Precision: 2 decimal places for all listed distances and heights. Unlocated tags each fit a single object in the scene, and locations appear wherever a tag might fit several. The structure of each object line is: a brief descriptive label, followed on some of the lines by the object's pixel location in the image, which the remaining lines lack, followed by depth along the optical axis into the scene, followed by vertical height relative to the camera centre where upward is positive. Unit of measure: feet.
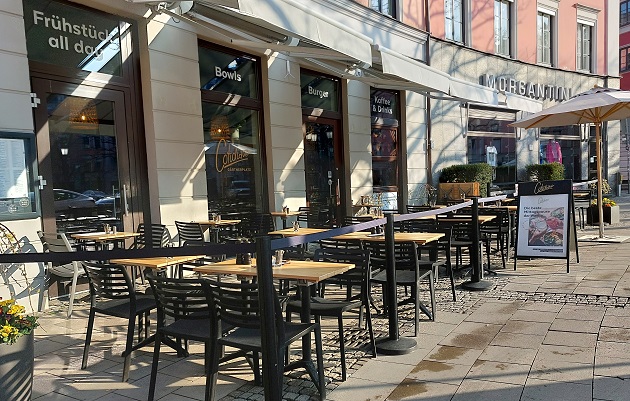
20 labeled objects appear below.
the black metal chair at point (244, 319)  9.46 -2.65
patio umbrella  24.63 +3.11
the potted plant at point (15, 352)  9.07 -3.00
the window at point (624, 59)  101.06 +22.29
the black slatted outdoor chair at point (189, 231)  21.09 -2.02
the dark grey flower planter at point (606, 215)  37.09 -3.60
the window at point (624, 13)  103.43 +32.44
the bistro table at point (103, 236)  18.43 -1.82
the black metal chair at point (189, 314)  9.91 -2.73
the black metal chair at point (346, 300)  11.69 -3.06
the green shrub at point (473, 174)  42.55 -0.07
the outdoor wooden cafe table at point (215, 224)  23.25 -1.92
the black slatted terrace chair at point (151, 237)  20.06 -2.07
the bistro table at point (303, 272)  10.83 -2.16
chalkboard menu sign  21.59 -2.24
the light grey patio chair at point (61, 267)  17.20 -2.62
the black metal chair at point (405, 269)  14.87 -2.98
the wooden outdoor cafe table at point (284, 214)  27.02 -1.80
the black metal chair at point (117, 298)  11.84 -2.84
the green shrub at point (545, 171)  50.85 -0.17
